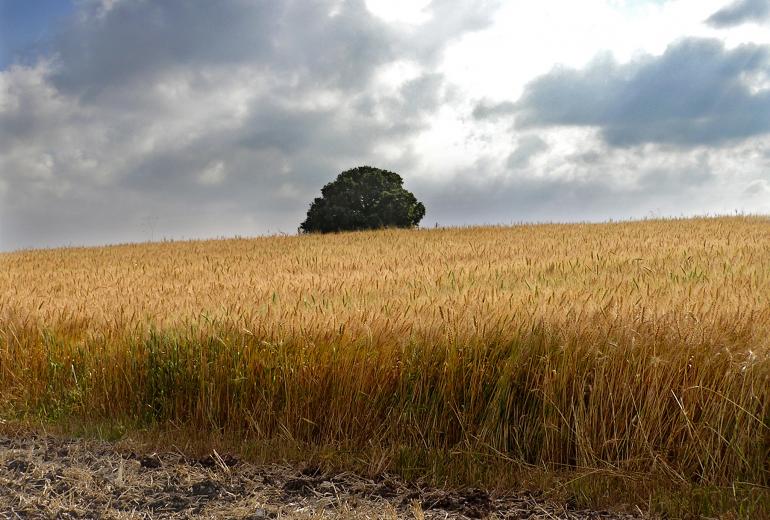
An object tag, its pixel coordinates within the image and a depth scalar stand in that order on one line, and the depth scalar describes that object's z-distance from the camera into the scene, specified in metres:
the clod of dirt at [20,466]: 4.71
